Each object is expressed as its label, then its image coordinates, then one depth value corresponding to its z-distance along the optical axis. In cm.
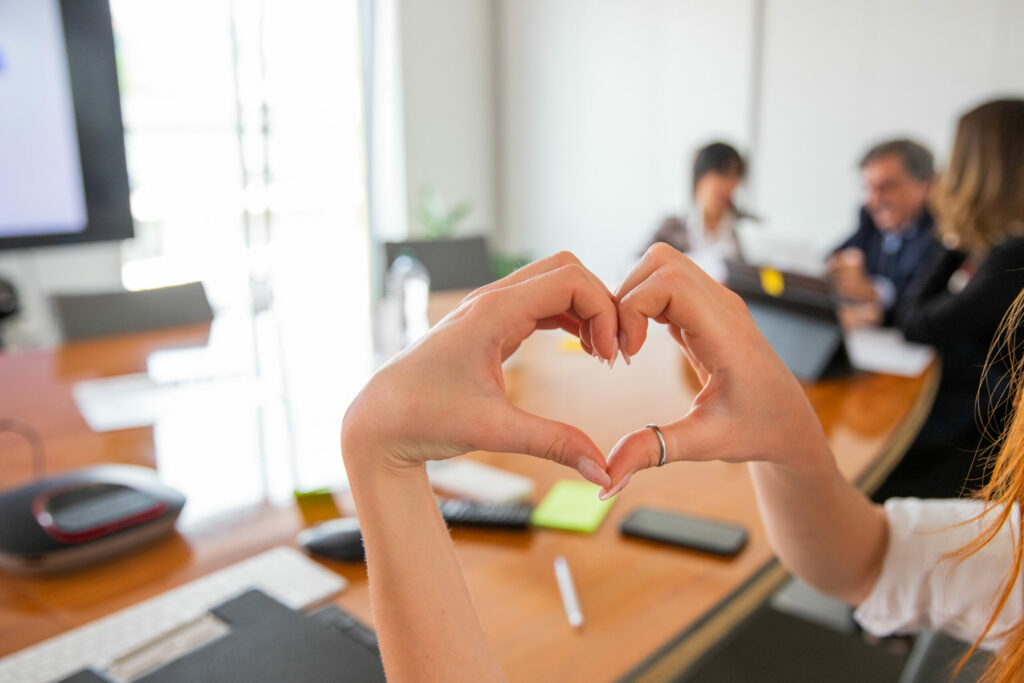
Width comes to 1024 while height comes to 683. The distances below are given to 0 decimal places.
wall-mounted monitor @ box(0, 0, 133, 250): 100
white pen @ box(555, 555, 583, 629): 79
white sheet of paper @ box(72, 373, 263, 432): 143
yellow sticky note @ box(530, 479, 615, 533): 99
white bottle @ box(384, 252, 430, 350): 148
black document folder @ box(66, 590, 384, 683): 65
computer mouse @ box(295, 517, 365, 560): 91
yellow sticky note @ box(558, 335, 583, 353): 199
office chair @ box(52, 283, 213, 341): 216
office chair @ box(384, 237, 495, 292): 297
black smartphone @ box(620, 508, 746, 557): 93
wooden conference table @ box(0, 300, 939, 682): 76
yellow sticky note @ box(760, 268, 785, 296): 180
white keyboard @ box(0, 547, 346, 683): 72
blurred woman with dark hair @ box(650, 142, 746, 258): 361
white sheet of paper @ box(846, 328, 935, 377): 186
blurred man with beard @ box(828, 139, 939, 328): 299
